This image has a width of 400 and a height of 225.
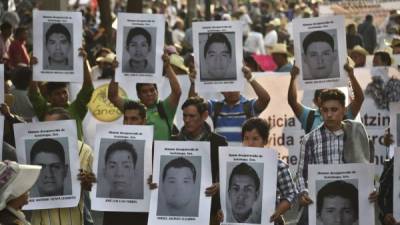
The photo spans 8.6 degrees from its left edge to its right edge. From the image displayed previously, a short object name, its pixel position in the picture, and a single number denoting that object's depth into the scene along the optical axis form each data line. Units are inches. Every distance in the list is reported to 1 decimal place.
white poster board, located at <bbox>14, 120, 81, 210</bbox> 704.8
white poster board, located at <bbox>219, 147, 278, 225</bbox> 656.8
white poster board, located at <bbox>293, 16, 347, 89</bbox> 756.7
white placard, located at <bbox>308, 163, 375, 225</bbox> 652.8
